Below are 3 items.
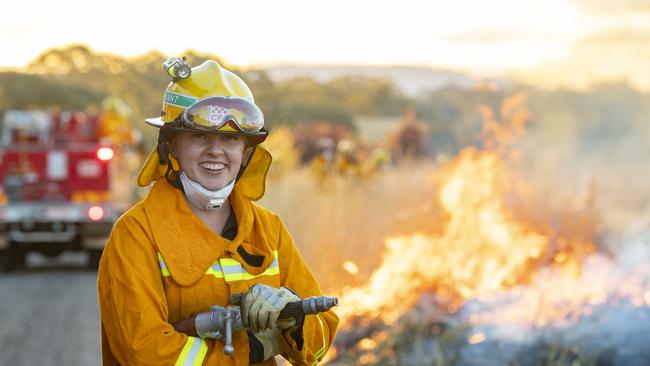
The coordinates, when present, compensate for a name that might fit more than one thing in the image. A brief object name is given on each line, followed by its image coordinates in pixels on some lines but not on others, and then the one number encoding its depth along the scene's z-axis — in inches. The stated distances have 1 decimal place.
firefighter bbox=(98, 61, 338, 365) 126.2
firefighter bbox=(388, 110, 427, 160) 1355.7
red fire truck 615.2
